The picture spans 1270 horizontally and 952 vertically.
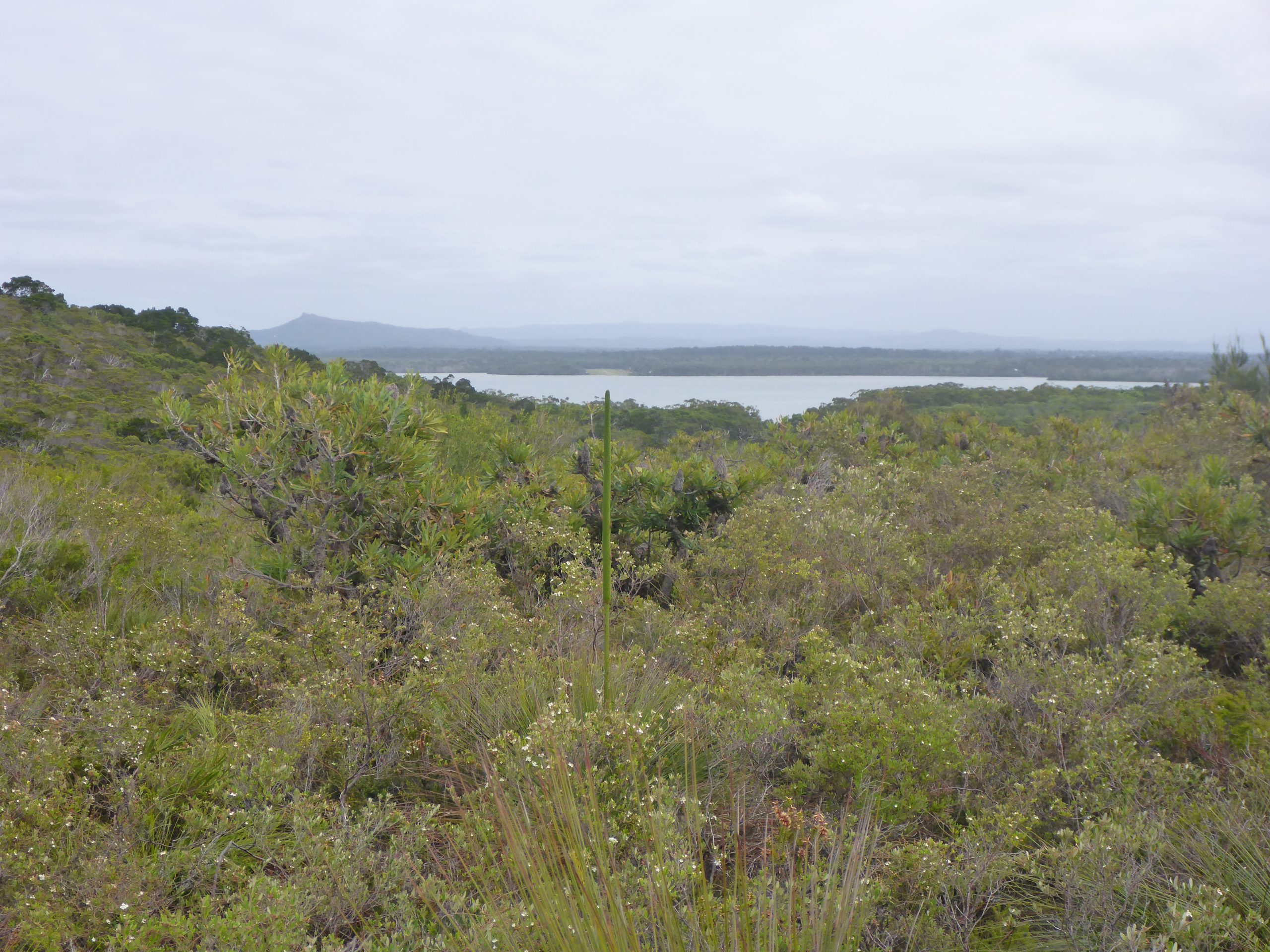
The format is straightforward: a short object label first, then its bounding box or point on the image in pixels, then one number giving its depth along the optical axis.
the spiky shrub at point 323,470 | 5.75
